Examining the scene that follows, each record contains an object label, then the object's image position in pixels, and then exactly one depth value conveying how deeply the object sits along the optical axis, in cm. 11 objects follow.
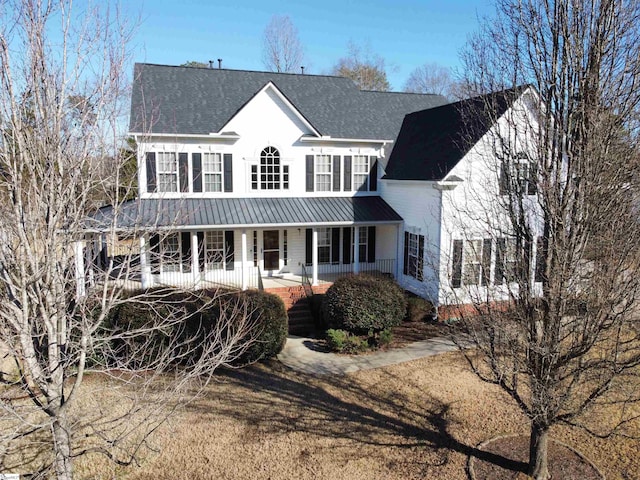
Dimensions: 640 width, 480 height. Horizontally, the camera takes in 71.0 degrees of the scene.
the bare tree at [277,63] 4666
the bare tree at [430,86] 5544
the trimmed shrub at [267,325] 1269
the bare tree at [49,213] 503
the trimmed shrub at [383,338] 1458
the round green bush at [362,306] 1464
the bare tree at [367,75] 5162
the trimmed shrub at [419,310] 1664
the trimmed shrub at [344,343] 1416
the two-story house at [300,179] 1755
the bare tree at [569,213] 655
